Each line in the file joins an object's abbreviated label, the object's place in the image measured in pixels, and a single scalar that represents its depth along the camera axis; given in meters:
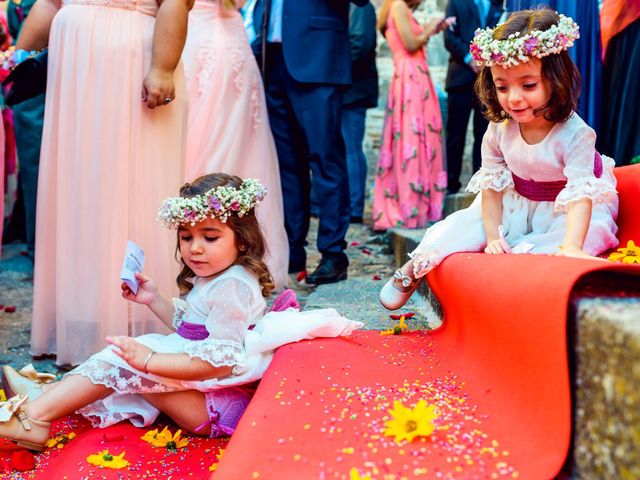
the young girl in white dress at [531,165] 2.32
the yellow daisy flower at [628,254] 2.30
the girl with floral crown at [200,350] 2.25
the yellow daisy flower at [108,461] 2.06
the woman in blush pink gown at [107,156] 2.96
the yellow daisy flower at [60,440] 2.29
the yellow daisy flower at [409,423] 1.63
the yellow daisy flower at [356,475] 1.50
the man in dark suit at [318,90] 3.92
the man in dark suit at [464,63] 5.87
